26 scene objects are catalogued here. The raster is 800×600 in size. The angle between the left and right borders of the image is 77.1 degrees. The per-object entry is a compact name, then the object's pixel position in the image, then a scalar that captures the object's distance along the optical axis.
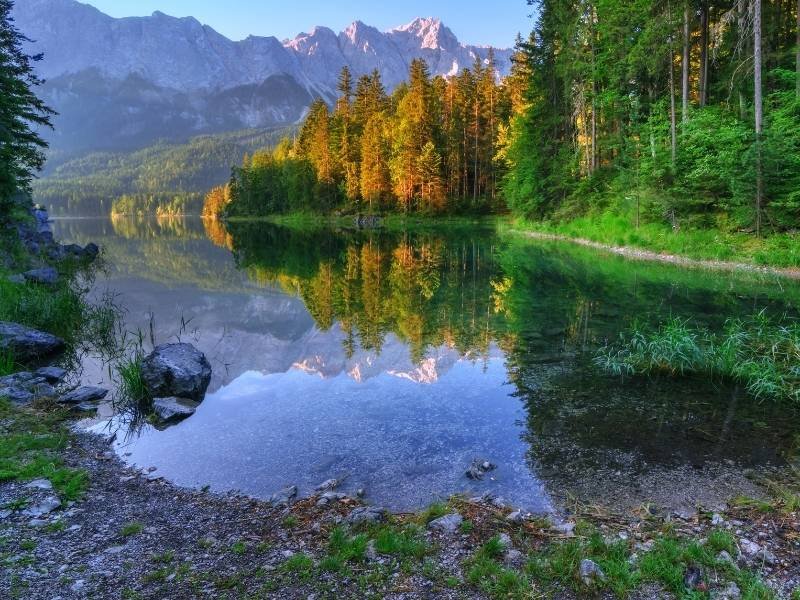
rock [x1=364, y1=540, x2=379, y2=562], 5.00
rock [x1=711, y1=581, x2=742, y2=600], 4.24
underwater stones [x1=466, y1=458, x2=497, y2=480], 7.21
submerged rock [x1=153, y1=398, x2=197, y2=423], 9.67
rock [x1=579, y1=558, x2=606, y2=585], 4.49
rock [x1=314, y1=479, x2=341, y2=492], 6.94
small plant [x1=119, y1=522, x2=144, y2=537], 5.50
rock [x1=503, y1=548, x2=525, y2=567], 4.86
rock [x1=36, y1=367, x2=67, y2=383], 11.34
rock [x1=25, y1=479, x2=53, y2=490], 6.39
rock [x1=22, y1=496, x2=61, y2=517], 5.77
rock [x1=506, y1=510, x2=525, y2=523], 5.68
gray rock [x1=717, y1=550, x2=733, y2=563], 4.68
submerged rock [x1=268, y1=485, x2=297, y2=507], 6.46
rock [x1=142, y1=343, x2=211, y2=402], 10.74
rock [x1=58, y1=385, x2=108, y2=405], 10.01
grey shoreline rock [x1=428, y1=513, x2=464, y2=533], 5.52
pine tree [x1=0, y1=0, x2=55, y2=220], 20.78
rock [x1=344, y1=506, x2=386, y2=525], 5.80
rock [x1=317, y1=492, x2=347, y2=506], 6.38
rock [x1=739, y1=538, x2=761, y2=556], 4.85
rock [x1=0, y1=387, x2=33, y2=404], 9.53
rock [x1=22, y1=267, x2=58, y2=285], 19.16
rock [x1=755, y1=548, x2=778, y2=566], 4.70
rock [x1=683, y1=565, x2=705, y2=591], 4.41
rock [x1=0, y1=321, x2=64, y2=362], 12.02
